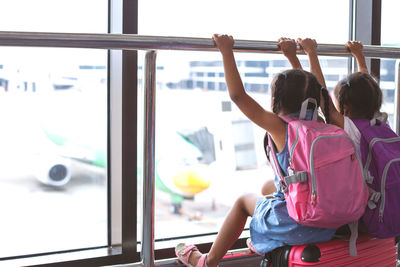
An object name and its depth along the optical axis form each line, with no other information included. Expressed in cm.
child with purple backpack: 148
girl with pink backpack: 146
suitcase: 143
